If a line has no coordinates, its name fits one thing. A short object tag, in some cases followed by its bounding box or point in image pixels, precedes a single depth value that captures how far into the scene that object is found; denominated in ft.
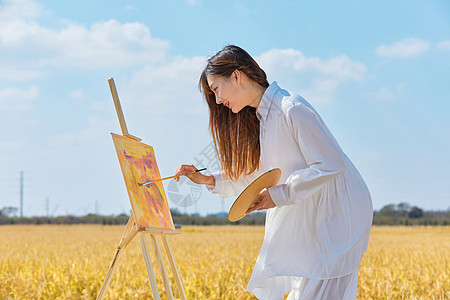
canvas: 11.12
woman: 9.37
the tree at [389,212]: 154.61
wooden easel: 10.77
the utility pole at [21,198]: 167.73
